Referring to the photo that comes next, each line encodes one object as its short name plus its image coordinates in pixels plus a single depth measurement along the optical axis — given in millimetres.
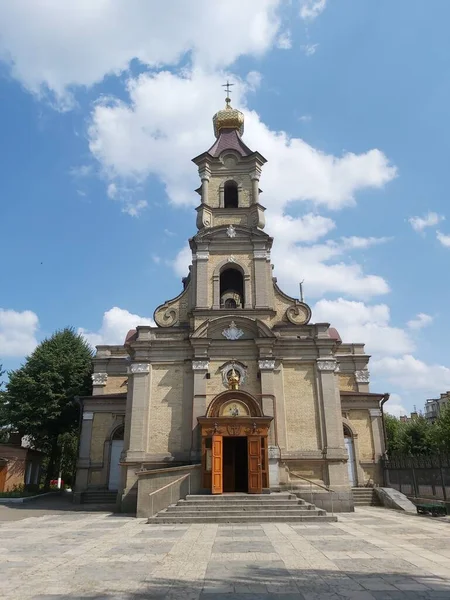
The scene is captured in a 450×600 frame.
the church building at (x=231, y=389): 23281
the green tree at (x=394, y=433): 44544
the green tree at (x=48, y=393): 34188
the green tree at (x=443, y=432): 39000
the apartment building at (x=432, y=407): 104312
